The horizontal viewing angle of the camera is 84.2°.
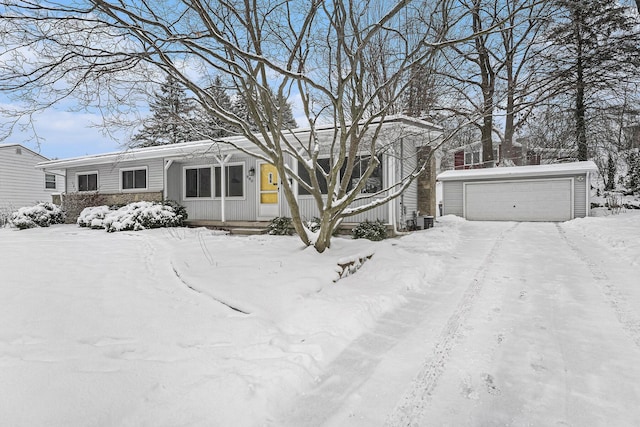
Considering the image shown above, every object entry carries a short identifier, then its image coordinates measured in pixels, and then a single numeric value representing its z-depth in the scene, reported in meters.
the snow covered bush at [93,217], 11.70
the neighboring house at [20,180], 19.91
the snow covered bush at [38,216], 12.30
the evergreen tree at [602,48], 11.84
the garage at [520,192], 13.23
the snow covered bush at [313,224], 9.67
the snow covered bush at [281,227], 10.01
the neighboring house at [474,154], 23.41
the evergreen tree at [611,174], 20.11
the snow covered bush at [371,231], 8.91
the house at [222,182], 10.11
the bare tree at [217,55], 4.74
